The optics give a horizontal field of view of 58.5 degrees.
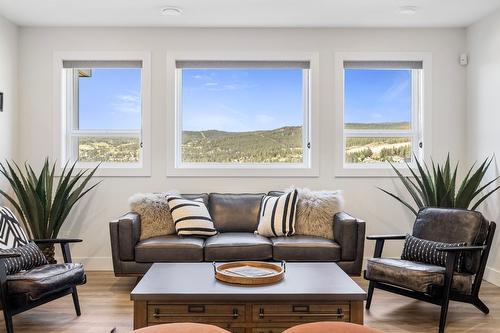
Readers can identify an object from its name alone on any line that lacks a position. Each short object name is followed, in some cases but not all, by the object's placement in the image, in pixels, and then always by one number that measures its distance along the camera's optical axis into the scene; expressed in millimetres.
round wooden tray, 2689
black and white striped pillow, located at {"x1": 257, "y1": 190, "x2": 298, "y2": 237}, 4223
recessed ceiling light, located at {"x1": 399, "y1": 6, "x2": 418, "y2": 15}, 4281
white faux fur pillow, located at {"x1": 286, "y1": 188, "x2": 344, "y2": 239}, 4230
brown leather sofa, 3879
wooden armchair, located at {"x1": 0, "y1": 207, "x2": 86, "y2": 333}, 2951
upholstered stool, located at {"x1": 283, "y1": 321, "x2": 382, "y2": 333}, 1885
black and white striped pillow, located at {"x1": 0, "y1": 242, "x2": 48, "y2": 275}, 3160
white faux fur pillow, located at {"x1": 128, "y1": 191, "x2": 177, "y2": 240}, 4215
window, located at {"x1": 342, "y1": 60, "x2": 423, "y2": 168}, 5082
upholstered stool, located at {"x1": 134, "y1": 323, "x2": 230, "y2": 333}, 1907
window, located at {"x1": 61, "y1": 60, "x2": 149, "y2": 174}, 5043
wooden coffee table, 2520
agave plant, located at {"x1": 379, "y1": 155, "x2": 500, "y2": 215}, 4164
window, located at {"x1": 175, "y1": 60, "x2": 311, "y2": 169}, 5086
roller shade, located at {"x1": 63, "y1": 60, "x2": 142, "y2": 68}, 4910
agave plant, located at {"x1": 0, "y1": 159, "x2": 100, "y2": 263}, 4207
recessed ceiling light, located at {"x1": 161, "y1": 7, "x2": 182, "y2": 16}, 4289
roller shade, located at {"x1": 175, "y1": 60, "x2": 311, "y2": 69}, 4934
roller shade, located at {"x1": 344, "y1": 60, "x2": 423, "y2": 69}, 4965
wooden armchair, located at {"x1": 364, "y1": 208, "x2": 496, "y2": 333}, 3137
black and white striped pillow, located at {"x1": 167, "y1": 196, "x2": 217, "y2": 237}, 4203
